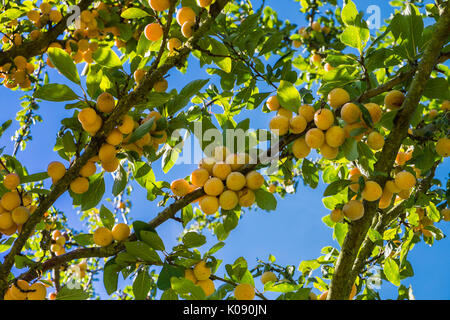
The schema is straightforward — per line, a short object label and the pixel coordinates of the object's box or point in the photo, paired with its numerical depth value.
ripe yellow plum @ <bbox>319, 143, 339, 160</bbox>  1.54
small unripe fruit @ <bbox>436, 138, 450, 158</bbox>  1.60
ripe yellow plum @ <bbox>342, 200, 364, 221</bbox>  1.55
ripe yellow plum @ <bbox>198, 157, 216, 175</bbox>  1.54
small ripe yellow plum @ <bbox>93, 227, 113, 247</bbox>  1.53
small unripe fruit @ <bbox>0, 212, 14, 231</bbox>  1.57
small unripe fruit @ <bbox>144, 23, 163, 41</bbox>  1.63
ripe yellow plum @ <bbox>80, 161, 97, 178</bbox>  1.56
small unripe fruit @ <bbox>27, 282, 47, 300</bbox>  1.52
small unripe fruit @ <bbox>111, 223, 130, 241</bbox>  1.54
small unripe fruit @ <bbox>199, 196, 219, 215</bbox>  1.51
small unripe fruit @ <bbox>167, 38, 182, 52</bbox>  1.64
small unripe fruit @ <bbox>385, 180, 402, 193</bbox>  1.56
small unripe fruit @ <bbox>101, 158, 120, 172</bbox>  1.55
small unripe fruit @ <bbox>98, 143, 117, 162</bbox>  1.53
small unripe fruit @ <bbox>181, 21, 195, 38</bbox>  1.59
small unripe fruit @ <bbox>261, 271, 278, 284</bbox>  1.65
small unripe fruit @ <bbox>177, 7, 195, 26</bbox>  1.60
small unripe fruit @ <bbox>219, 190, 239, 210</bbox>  1.50
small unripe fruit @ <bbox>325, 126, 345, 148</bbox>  1.52
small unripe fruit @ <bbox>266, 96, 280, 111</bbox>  1.62
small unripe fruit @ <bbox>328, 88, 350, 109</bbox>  1.55
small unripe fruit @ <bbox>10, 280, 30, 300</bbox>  1.52
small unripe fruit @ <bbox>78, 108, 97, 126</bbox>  1.51
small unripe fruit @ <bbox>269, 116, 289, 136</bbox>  1.55
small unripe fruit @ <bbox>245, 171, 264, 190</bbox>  1.51
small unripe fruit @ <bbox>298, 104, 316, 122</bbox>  1.55
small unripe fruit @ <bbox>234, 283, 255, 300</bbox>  1.51
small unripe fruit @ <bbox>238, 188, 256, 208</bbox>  1.52
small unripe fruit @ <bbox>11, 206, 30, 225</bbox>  1.56
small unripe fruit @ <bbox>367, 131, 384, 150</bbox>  1.53
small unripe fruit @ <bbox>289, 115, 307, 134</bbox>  1.53
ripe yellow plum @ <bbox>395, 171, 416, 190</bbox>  1.54
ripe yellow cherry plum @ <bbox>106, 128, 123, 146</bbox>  1.53
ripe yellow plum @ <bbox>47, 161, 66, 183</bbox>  1.55
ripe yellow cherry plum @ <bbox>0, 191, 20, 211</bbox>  1.57
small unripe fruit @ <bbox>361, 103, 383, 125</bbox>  1.55
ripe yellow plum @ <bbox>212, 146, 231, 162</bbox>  1.55
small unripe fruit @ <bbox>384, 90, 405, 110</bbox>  1.58
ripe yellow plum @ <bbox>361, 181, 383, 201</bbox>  1.53
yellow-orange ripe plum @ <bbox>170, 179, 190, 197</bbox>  1.56
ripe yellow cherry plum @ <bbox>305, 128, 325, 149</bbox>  1.52
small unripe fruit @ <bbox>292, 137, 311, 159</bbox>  1.55
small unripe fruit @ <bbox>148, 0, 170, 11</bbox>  1.57
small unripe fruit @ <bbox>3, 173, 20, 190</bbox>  1.58
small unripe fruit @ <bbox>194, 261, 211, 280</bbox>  1.52
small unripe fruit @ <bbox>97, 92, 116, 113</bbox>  1.53
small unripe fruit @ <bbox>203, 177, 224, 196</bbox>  1.50
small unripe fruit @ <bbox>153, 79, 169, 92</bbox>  1.64
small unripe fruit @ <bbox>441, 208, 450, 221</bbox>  1.77
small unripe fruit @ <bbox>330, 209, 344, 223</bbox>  1.59
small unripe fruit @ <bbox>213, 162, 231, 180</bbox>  1.51
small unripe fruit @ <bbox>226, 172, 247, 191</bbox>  1.50
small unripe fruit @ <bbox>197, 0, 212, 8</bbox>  1.58
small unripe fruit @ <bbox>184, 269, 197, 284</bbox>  1.53
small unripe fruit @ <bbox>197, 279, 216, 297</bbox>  1.53
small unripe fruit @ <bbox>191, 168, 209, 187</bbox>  1.52
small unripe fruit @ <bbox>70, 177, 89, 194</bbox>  1.57
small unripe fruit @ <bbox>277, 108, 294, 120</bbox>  1.60
